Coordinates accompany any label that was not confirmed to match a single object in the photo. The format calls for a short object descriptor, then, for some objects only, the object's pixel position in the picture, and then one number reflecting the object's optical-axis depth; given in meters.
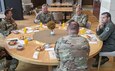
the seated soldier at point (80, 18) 4.29
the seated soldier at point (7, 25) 3.73
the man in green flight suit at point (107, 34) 3.02
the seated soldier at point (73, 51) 1.92
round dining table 2.29
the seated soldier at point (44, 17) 4.59
